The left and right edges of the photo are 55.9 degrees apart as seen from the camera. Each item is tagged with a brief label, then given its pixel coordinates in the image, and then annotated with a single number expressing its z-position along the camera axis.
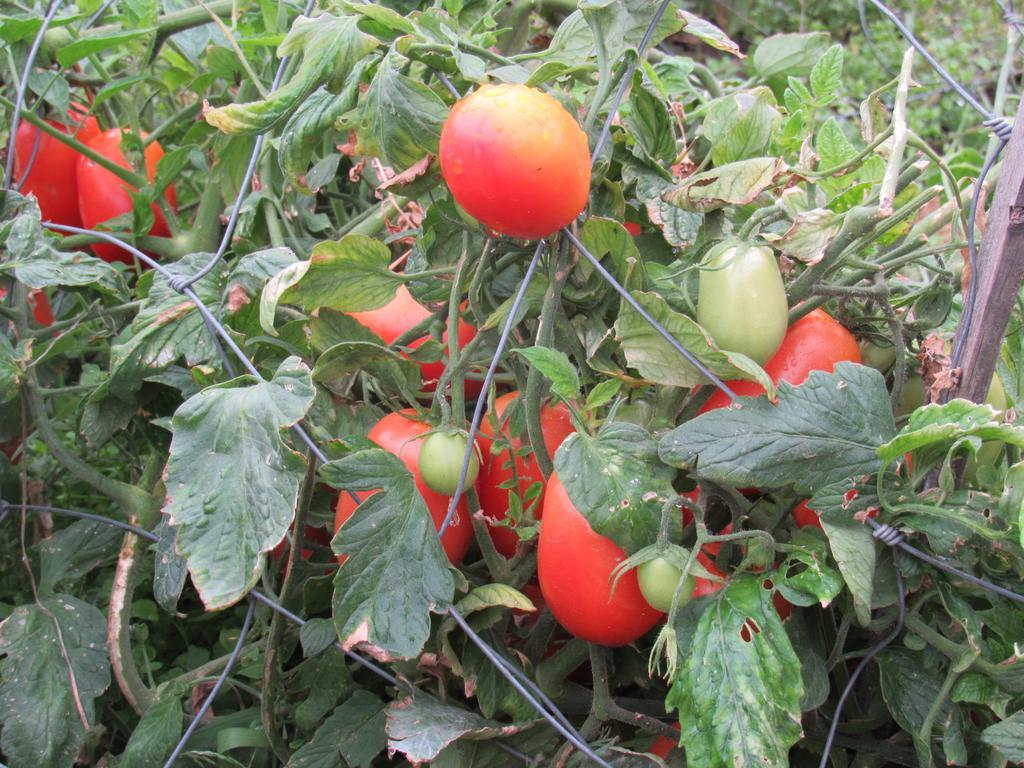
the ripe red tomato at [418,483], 0.76
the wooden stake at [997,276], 0.66
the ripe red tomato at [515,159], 0.62
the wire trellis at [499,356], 0.67
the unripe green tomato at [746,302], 0.66
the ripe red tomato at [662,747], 0.75
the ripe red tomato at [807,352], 0.73
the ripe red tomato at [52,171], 1.15
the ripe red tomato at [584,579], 0.68
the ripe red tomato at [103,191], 1.15
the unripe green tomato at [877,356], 0.80
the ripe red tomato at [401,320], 0.89
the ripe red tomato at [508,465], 0.77
